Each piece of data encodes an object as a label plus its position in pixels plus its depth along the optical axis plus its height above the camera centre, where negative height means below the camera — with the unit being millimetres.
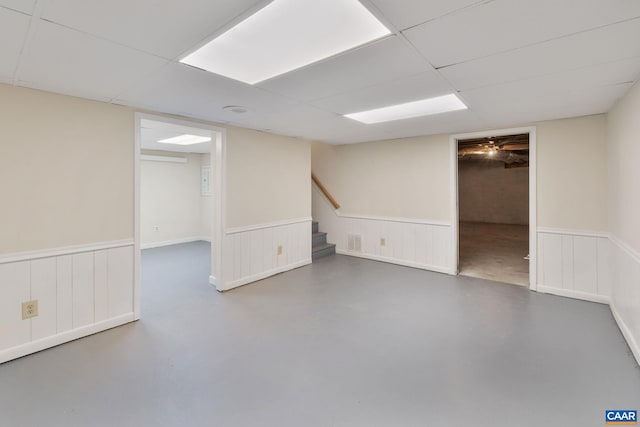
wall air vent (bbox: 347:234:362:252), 5419 -515
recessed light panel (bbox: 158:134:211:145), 4852 +1300
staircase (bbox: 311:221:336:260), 5281 -581
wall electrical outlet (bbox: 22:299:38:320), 2266 -738
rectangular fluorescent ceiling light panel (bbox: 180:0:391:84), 1387 +984
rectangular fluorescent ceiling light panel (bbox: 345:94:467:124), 2878 +1149
